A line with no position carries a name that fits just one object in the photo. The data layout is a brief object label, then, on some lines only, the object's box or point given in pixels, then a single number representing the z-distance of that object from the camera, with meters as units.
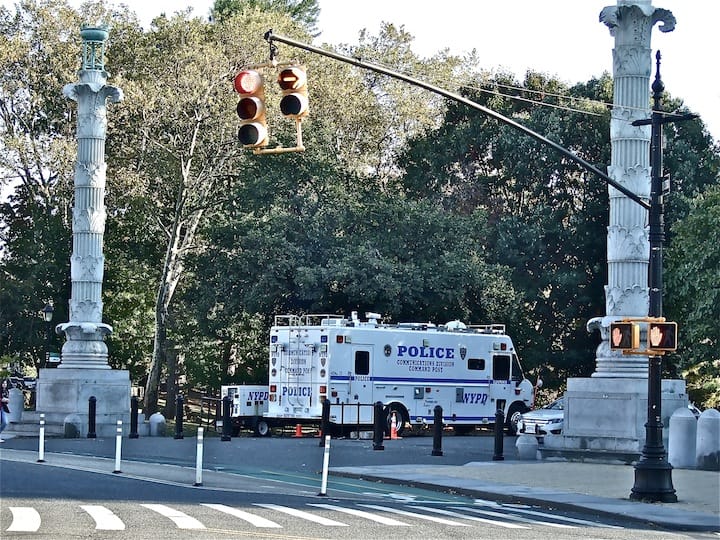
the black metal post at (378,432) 34.09
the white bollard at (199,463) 21.73
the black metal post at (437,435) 32.53
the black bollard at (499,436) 31.13
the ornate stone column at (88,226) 42.38
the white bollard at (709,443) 27.94
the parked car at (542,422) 41.03
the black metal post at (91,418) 39.44
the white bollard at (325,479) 21.02
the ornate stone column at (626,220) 31.08
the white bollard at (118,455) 24.56
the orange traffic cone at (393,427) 40.82
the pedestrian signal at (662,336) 21.00
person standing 35.28
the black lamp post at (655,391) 21.36
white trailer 42.41
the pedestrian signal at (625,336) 20.83
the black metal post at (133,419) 39.46
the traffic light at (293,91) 17.47
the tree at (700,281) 45.38
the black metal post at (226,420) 37.88
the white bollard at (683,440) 28.34
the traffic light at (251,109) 17.22
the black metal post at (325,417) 35.32
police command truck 40.78
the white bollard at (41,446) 26.80
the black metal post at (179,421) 38.84
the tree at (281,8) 70.94
